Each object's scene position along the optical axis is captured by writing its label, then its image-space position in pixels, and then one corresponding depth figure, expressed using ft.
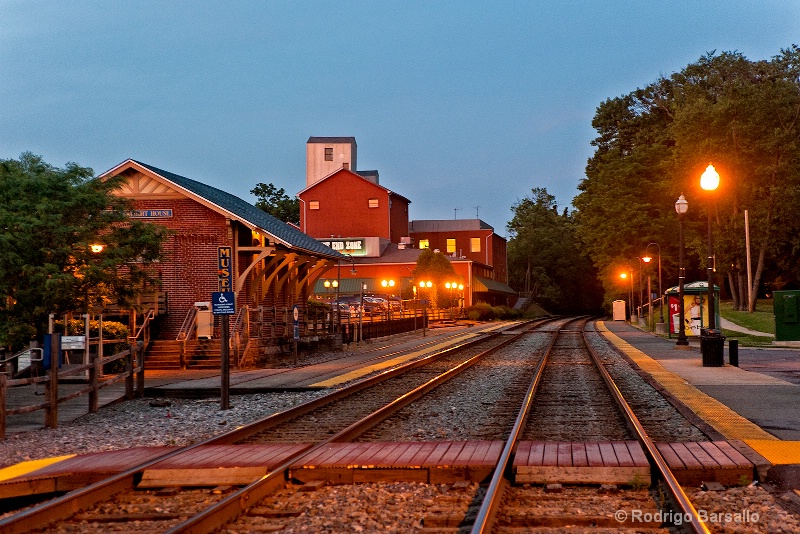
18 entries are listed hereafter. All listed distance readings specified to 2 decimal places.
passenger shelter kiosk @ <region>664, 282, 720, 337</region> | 106.83
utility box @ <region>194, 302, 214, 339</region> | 89.66
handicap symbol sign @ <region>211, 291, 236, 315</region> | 48.19
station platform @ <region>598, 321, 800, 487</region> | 30.81
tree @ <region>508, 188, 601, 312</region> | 386.93
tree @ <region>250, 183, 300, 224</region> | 342.64
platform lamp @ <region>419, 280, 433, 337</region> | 219.00
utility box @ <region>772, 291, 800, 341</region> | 95.04
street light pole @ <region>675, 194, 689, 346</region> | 98.05
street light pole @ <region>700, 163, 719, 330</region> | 75.20
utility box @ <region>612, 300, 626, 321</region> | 252.21
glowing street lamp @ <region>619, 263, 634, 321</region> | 238.25
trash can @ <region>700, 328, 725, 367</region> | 72.13
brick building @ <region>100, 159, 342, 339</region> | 92.48
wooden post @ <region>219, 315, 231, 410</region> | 48.47
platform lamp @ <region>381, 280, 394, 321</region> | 205.16
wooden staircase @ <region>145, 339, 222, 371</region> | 82.38
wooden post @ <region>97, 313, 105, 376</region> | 67.91
